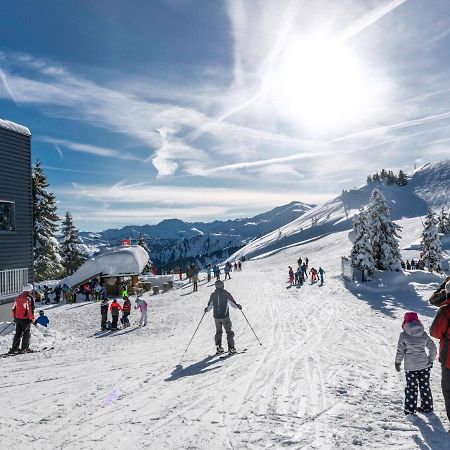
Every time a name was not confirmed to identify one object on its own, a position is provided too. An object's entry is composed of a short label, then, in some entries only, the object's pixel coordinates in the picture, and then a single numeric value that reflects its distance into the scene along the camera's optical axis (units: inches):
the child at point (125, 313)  719.4
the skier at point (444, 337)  208.5
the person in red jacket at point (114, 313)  690.8
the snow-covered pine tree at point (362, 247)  1183.6
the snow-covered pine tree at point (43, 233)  1604.3
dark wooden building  740.0
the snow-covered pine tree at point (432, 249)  1722.4
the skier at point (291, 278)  1256.8
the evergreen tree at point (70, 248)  1977.1
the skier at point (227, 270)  1474.9
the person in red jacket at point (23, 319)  462.6
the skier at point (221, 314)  414.3
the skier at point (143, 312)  711.7
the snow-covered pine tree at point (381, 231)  1232.8
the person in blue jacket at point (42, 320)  592.0
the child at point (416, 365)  233.1
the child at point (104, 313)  700.7
